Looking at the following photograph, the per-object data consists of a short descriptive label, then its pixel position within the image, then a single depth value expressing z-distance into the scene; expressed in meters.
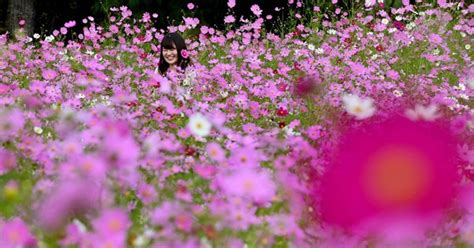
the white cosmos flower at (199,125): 5.25
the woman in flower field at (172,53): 10.48
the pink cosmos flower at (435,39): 11.00
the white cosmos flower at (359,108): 5.72
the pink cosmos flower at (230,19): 12.89
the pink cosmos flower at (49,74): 7.63
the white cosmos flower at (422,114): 5.27
